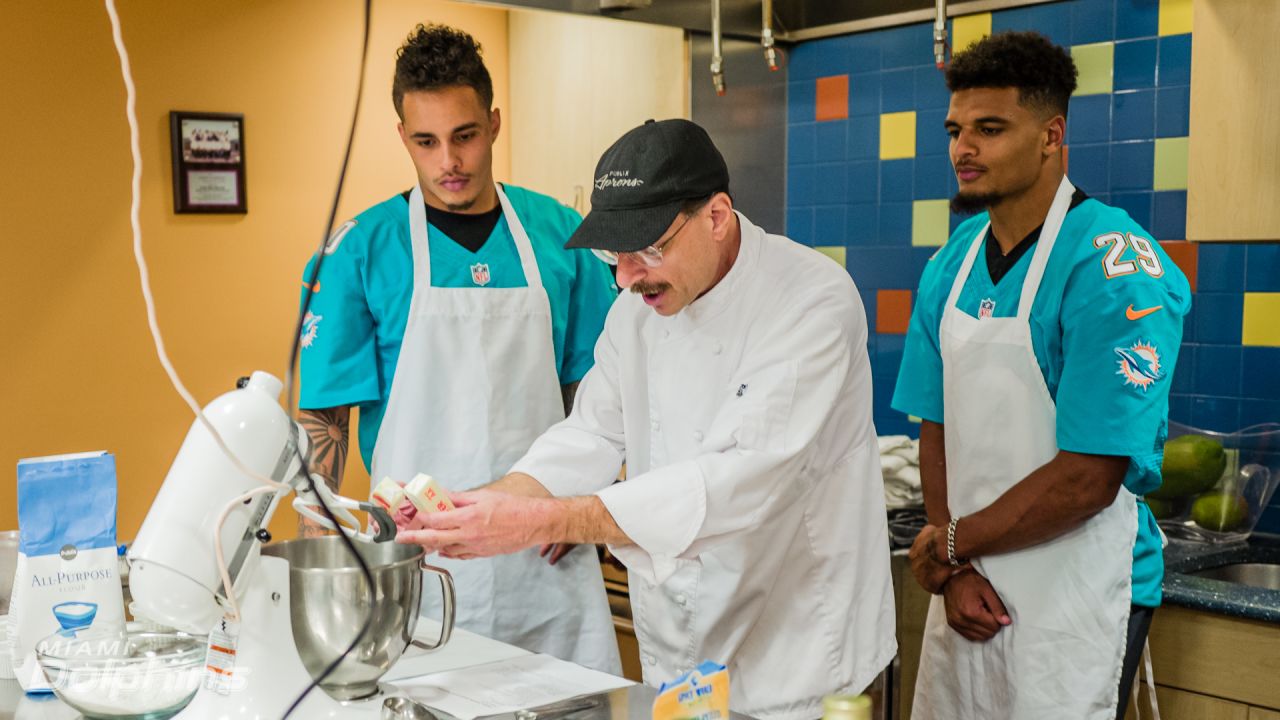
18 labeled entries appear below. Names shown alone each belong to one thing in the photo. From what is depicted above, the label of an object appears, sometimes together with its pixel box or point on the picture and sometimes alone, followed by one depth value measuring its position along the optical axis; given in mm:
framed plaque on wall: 3990
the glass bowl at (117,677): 1472
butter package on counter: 1259
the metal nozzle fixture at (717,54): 2984
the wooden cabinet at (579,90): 3730
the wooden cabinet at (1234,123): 2406
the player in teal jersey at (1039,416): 2115
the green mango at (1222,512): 2801
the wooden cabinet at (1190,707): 2414
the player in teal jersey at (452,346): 2242
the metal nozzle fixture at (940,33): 2744
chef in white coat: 1697
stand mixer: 1345
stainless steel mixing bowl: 1428
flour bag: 1627
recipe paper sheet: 1523
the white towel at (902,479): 3111
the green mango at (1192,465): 2803
